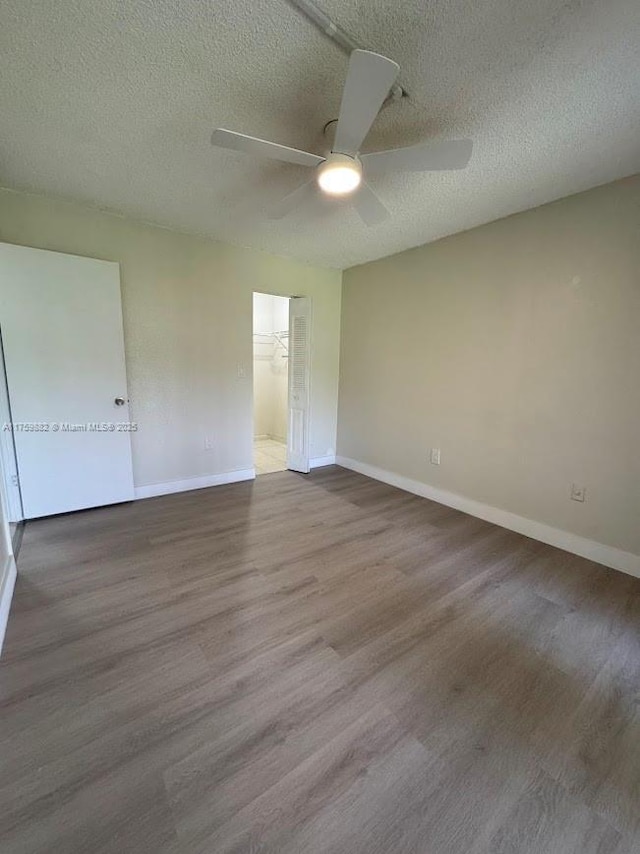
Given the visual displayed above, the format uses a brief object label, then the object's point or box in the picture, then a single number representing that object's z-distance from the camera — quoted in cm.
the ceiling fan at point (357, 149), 116
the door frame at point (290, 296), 372
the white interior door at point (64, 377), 255
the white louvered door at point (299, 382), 402
